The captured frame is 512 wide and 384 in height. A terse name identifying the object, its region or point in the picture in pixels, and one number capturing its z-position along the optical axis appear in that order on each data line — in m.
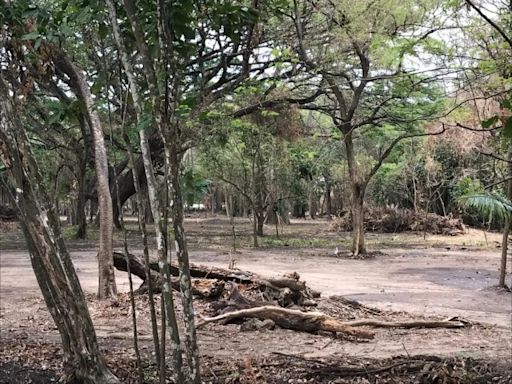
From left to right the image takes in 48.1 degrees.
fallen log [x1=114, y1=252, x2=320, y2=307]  8.30
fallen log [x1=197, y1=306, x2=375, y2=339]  6.72
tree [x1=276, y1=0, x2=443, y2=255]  12.79
